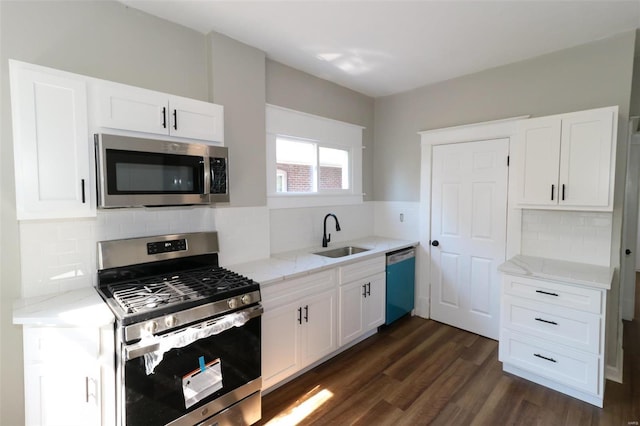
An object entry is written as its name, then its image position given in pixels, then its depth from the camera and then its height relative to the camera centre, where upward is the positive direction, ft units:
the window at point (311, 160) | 9.75 +1.37
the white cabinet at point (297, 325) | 7.29 -3.20
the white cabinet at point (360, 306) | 9.16 -3.37
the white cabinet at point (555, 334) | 7.18 -3.35
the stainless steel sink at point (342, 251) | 10.84 -1.88
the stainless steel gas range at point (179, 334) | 5.00 -2.39
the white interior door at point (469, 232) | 10.21 -1.13
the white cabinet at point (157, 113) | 5.98 +1.79
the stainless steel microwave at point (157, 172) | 5.73 +0.53
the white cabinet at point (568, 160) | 7.59 +1.01
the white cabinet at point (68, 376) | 4.86 -2.81
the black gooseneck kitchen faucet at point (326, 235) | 11.05 -1.32
